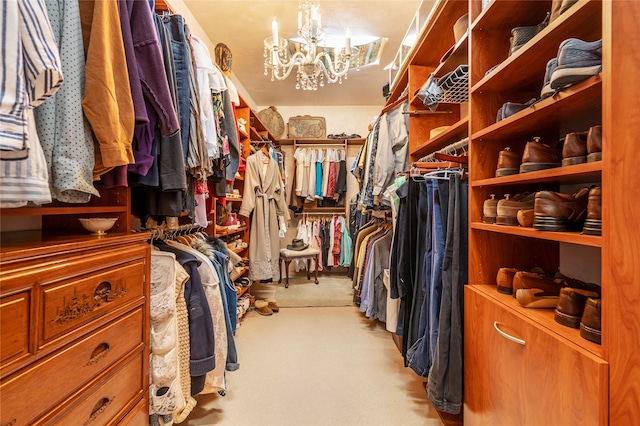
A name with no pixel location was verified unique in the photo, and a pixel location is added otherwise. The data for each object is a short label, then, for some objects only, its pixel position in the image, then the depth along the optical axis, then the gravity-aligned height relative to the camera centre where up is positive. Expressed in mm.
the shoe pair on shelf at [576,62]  688 +368
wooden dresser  593 -288
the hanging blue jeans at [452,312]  1165 -390
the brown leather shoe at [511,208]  1003 +27
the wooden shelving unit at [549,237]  633 -62
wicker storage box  4367 +1321
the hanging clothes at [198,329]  1260 -501
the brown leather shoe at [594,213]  678 +6
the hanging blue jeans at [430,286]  1250 -308
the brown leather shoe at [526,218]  921 -8
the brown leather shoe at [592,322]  684 -253
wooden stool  3693 -506
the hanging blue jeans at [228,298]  1499 -468
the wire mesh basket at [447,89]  1382 +644
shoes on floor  2936 -911
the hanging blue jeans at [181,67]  1156 +595
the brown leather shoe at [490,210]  1106 +21
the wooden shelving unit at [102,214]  1093 +0
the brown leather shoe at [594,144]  696 +173
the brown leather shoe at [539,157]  916 +184
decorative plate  4211 +1379
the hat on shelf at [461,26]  1355 +886
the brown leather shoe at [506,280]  1063 -236
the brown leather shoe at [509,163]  1053 +189
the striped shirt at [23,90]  517 +236
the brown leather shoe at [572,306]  781 -244
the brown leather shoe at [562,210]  803 +15
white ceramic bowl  945 -34
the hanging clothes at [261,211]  2941 +41
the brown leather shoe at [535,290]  927 -242
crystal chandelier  1878 +1205
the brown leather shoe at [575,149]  768 +177
